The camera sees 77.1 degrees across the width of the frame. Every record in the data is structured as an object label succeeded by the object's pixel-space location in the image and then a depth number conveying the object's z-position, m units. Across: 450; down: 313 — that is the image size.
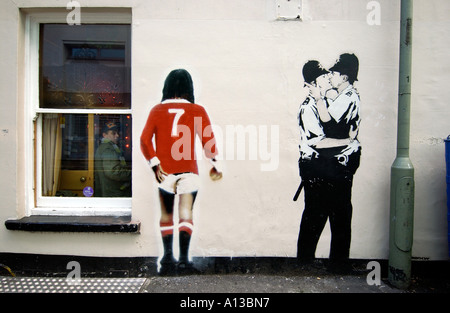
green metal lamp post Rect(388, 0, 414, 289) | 3.13
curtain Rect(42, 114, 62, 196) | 3.69
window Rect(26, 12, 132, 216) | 3.63
